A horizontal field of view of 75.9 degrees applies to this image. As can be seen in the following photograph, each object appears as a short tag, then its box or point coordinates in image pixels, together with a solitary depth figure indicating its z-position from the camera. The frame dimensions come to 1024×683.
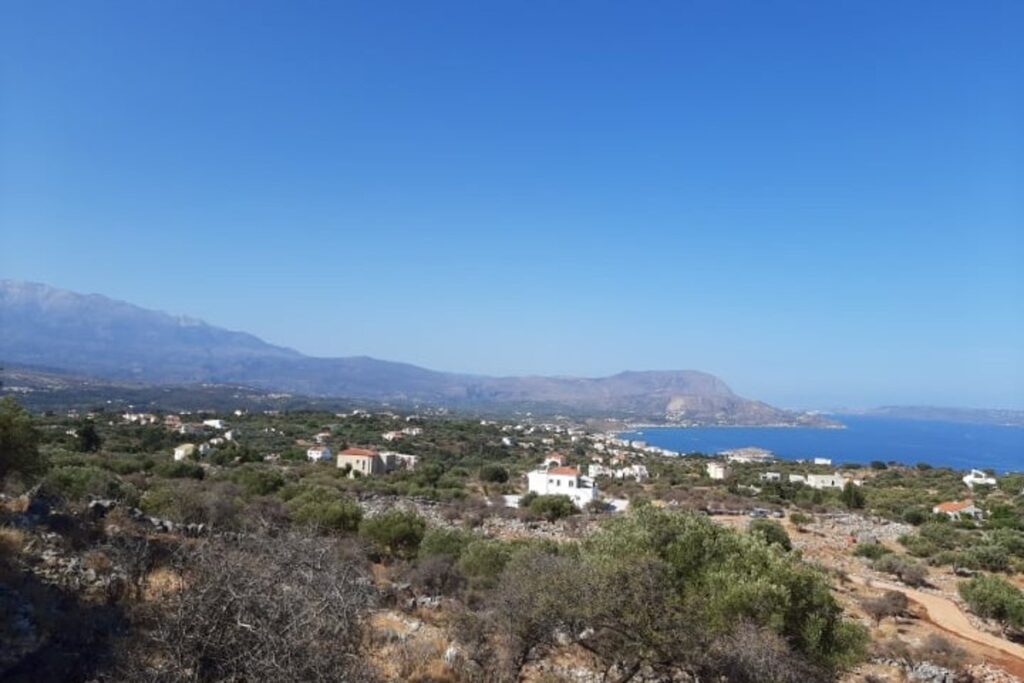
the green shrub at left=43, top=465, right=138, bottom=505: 19.08
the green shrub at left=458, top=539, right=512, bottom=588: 16.45
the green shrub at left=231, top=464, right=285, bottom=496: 29.53
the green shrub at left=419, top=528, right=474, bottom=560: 18.78
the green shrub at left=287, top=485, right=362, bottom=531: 21.36
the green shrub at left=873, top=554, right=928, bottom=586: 24.89
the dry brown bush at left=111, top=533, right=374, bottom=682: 5.36
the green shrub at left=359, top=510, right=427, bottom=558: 20.61
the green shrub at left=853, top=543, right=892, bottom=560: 28.59
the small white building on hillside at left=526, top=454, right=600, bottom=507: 40.72
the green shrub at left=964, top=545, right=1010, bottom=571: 27.27
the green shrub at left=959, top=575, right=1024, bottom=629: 19.25
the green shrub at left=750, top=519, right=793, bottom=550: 26.96
